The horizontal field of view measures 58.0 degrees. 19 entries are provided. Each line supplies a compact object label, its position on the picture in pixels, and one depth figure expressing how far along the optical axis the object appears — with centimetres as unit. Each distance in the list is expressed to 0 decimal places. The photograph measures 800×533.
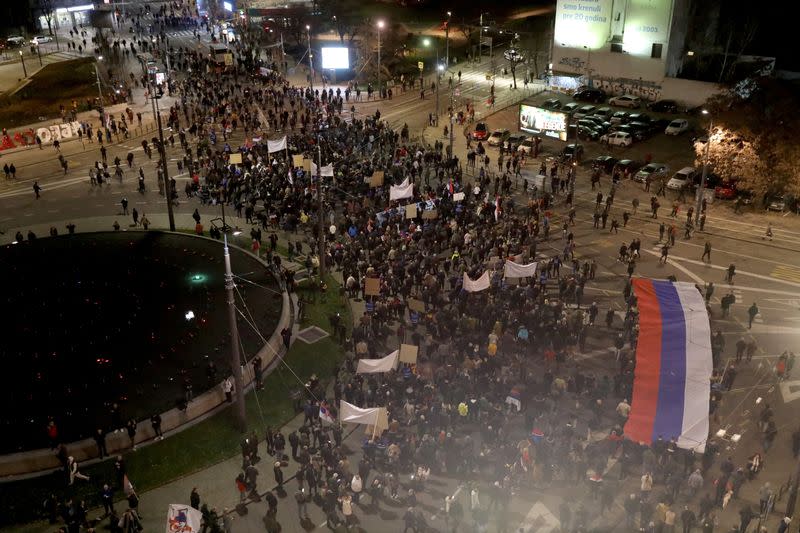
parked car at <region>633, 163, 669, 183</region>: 4971
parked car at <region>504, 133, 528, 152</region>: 5654
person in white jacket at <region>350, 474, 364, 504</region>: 2184
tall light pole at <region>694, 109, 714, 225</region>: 4153
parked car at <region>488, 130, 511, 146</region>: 5860
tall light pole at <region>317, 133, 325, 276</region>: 3288
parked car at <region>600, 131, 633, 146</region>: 5706
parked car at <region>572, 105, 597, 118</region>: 6398
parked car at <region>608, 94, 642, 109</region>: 6562
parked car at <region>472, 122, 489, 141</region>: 6025
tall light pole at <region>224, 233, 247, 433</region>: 2192
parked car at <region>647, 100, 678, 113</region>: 6425
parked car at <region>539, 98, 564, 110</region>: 6381
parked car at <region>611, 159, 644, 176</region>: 5138
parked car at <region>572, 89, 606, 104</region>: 6819
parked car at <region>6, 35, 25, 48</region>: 9454
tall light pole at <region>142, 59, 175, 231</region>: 3997
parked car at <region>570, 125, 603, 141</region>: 5883
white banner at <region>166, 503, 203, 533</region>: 1855
